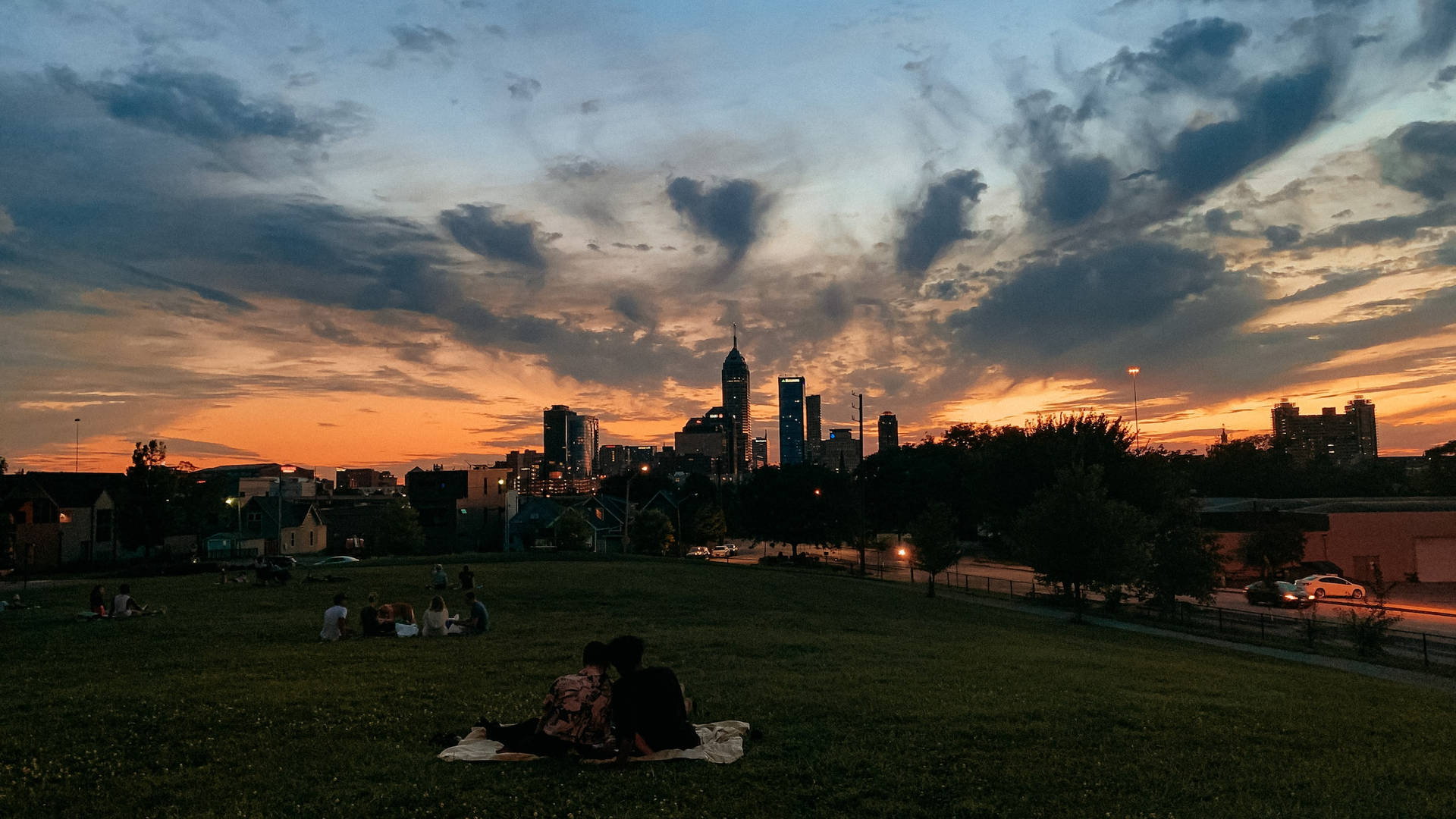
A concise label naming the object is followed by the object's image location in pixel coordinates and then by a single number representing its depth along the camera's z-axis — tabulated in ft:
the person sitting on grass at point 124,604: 71.26
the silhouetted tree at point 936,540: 143.13
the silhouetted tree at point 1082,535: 112.16
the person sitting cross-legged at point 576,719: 29.81
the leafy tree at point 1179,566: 123.44
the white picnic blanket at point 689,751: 29.58
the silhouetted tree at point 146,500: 181.78
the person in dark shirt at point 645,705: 29.91
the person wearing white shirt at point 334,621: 58.18
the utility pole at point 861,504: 190.49
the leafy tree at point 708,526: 286.66
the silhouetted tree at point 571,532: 223.92
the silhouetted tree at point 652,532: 241.35
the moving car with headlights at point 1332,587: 147.33
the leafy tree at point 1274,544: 172.76
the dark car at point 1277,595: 135.74
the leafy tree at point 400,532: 231.71
